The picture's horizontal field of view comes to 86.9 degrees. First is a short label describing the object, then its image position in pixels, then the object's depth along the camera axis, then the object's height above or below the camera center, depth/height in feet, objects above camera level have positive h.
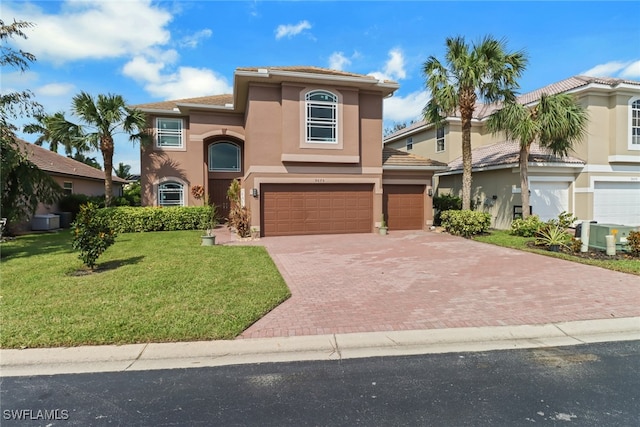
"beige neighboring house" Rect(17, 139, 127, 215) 62.90 +6.43
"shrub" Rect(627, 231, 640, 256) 32.73 -3.83
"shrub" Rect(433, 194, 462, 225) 61.82 -0.11
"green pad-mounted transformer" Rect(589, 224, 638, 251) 34.37 -3.23
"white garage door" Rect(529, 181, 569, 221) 55.88 +0.85
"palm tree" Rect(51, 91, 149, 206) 53.57 +13.63
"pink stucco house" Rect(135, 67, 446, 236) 47.85 +7.42
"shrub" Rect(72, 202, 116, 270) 26.13 -2.54
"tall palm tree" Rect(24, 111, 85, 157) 52.90 +11.26
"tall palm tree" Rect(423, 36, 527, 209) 45.55 +17.49
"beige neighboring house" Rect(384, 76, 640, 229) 55.77 +5.51
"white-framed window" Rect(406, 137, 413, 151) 87.28 +15.66
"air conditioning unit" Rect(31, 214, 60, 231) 55.72 -2.85
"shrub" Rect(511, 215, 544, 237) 45.29 -3.16
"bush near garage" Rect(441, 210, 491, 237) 48.03 -2.79
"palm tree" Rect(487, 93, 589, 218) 44.73 +10.98
